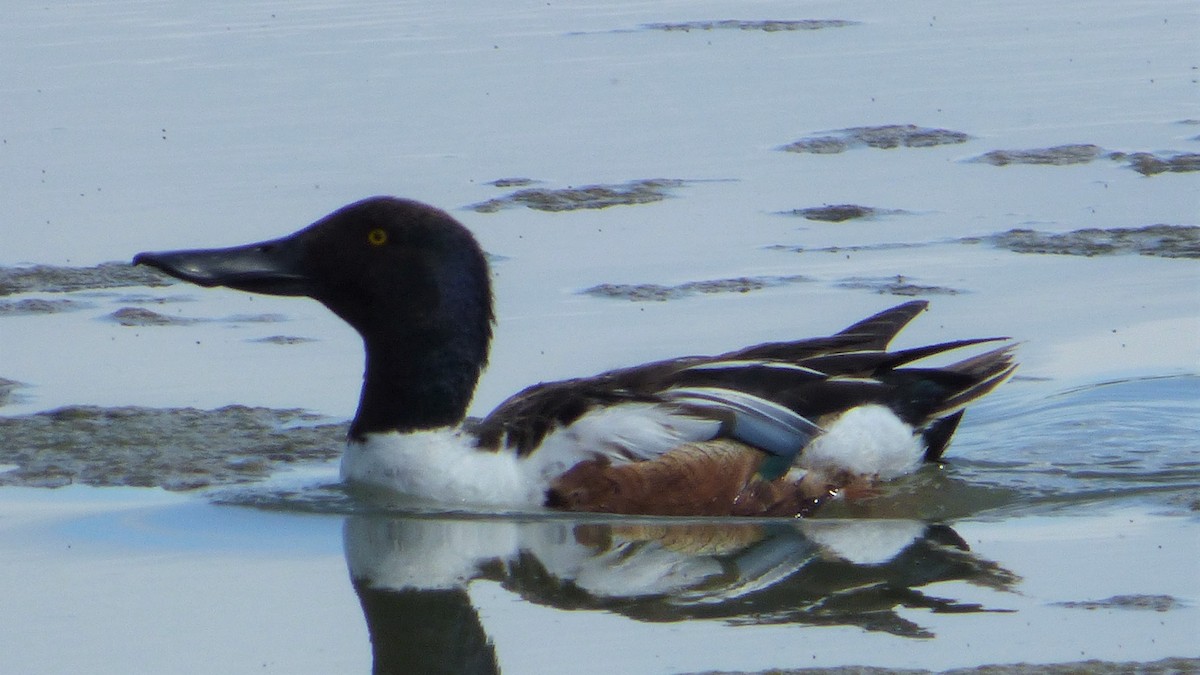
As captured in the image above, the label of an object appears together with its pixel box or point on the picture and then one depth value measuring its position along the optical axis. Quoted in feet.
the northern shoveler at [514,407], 47.47
